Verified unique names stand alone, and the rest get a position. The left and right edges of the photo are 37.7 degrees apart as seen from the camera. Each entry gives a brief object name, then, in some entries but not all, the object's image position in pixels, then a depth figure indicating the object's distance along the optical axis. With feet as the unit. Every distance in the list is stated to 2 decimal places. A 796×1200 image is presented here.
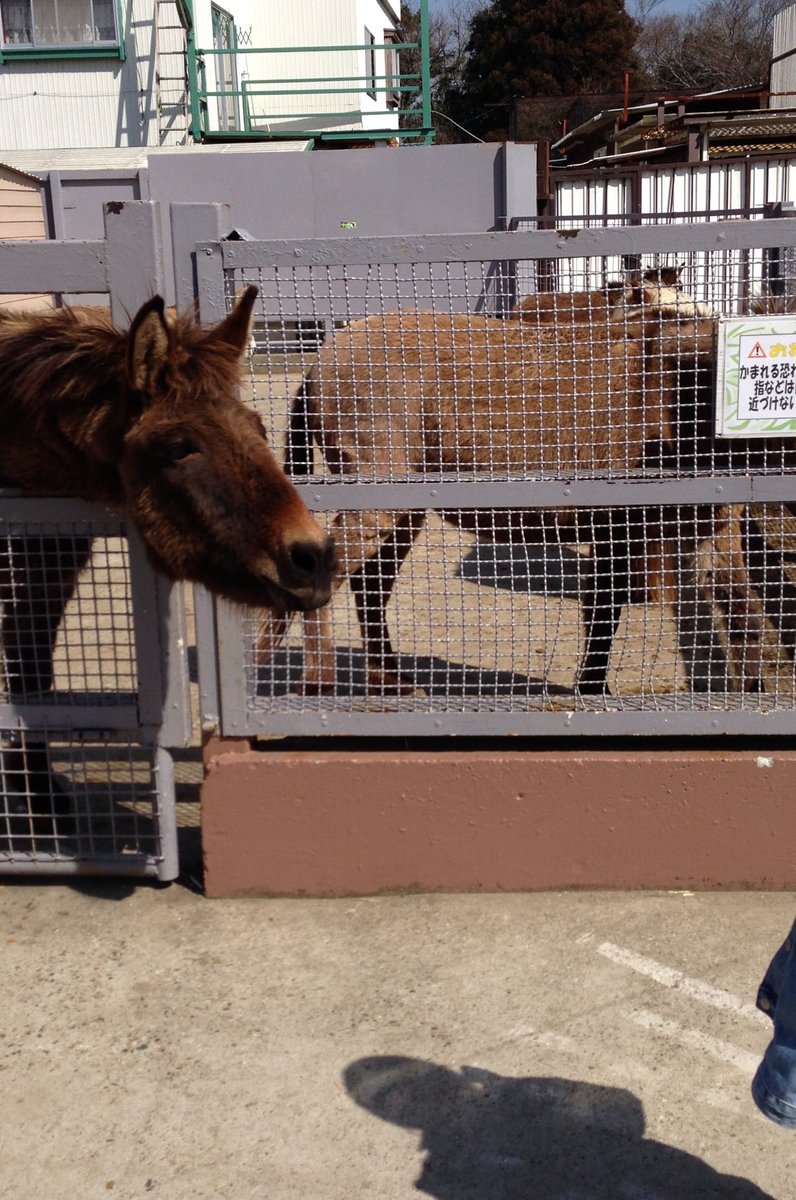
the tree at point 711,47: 155.22
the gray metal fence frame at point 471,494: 11.80
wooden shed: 52.34
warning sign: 11.67
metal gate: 11.81
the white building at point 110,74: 79.25
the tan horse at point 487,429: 13.16
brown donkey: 10.50
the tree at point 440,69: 157.89
